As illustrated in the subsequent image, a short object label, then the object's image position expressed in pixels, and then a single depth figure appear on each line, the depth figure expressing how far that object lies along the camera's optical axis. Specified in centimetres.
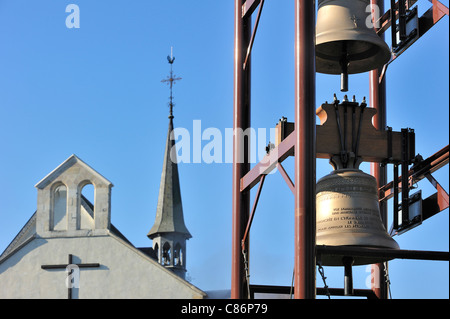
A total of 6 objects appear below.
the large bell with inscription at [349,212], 1691
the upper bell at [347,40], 1820
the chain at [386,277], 1924
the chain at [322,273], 1637
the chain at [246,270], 1934
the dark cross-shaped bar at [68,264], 6644
